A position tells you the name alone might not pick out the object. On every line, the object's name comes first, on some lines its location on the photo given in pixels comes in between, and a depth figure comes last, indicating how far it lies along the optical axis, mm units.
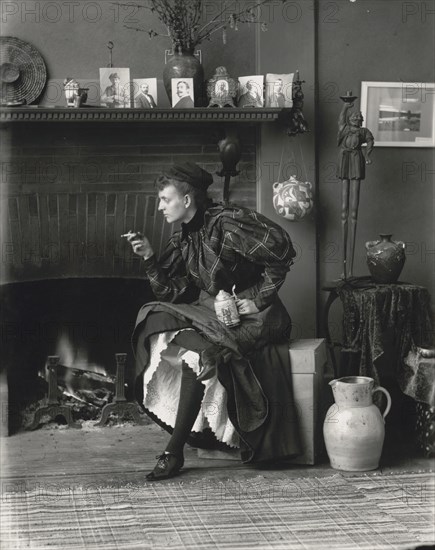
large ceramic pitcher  3713
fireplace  4555
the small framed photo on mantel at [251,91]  4426
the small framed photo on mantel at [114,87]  4371
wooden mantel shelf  4281
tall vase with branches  4344
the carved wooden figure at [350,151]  4309
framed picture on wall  4625
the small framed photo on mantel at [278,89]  4445
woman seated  3727
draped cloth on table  4125
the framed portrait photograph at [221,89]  4359
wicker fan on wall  4418
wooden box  3846
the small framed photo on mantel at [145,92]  4422
